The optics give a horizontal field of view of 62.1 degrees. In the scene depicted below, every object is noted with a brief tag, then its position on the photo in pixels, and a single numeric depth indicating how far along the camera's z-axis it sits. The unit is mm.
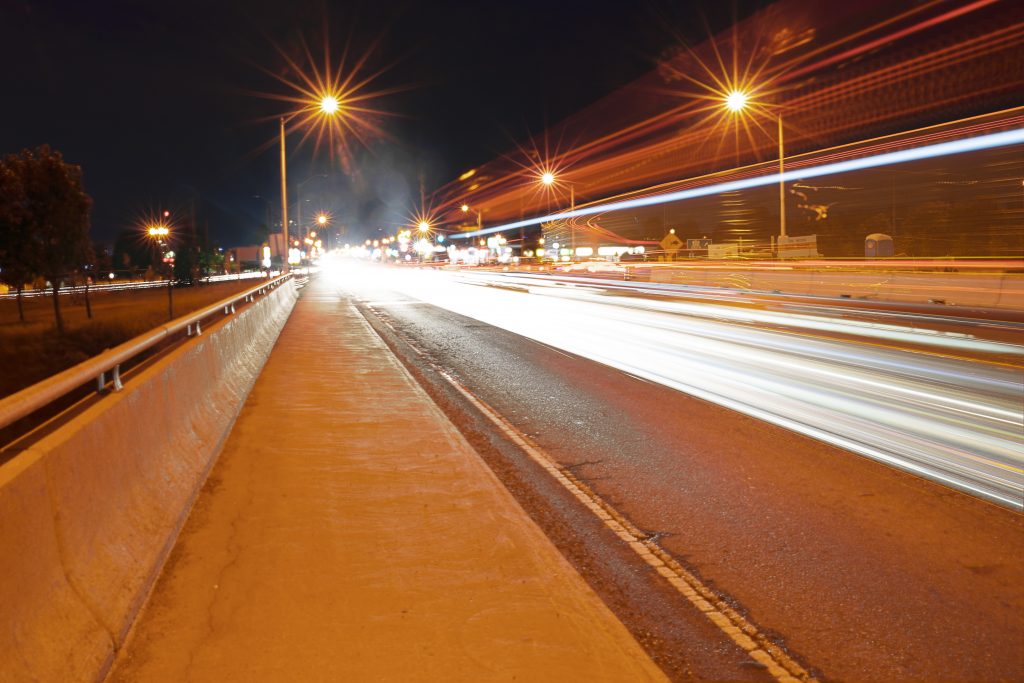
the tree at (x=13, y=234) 34062
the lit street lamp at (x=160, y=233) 73269
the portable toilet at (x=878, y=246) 37044
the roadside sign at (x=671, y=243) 51344
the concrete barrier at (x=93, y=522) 3160
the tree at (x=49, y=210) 35031
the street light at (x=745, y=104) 34812
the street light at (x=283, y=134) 30609
